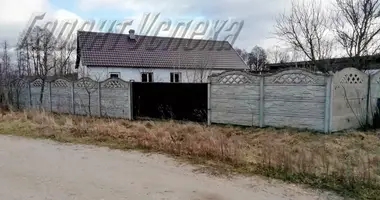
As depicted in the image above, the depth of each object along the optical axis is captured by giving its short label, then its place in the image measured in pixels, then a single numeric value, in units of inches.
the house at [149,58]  980.6
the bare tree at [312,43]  687.1
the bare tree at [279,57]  1174.7
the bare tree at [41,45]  1117.1
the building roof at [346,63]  623.3
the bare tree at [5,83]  690.8
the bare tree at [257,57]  1673.5
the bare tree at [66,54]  1142.8
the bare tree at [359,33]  622.5
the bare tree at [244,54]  2025.1
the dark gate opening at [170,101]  462.0
